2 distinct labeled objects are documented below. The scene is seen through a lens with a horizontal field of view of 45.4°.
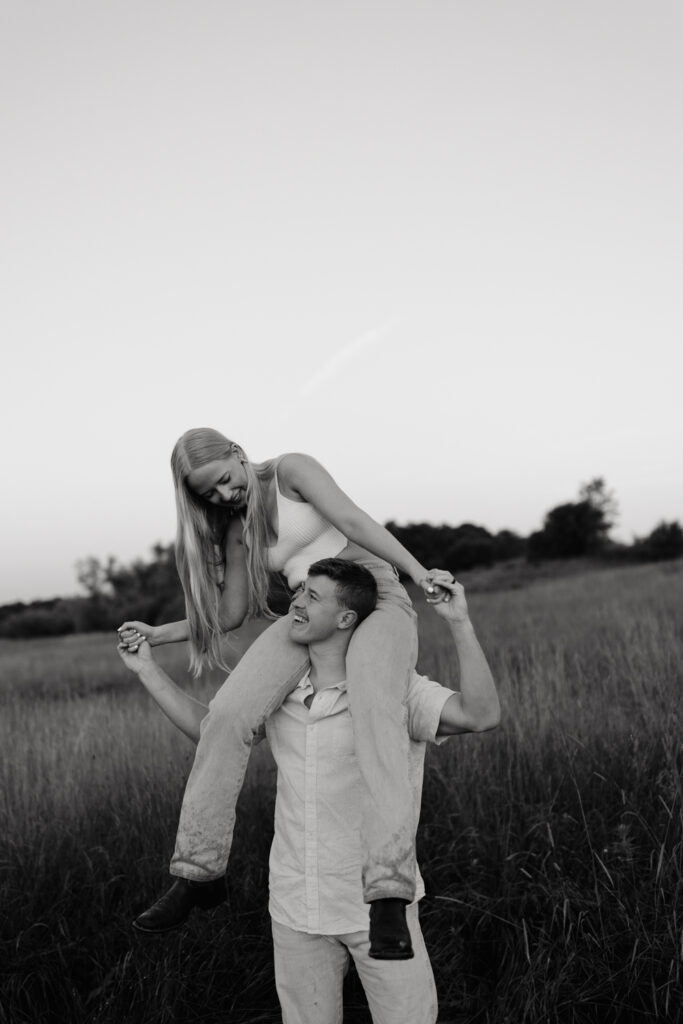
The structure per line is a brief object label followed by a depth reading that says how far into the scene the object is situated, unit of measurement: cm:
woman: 228
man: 240
